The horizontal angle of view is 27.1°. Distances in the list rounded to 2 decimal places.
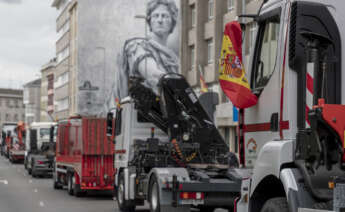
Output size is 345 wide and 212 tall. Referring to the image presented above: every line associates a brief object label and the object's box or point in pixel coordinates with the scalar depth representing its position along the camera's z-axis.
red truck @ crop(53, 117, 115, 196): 22.58
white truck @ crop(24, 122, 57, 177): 36.19
